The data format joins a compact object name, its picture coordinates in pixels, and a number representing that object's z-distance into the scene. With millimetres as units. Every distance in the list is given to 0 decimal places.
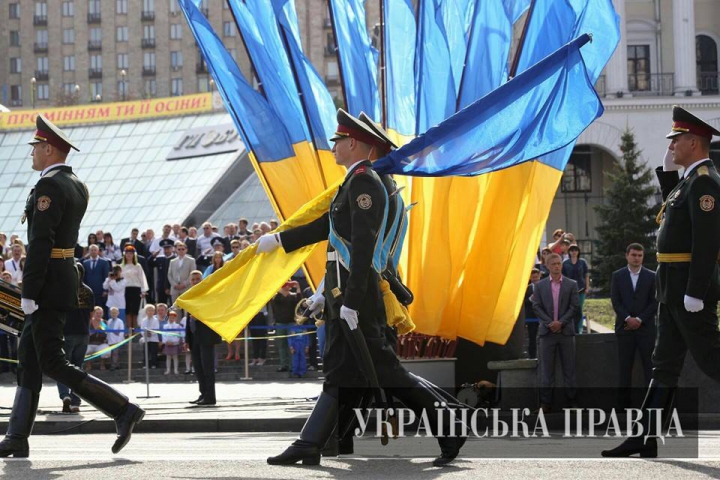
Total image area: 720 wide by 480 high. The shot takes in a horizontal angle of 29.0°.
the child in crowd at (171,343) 22422
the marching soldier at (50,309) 9141
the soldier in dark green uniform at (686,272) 8453
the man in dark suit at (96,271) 23344
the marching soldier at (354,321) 8406
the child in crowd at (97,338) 22516
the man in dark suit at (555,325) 14258
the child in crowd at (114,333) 23156
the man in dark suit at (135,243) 27027
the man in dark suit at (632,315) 14559
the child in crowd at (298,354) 21672
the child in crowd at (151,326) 22516
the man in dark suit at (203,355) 16203
